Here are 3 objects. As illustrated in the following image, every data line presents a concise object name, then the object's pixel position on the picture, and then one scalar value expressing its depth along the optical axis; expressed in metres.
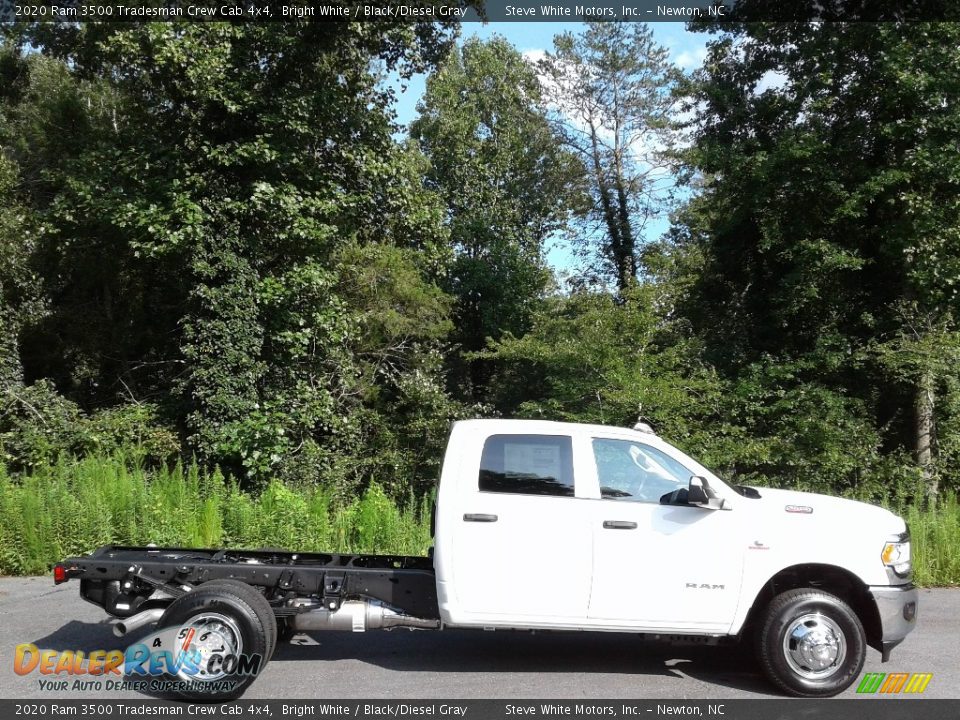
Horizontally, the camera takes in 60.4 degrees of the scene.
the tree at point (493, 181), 31.12
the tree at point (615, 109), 29.11
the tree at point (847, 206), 16.12
